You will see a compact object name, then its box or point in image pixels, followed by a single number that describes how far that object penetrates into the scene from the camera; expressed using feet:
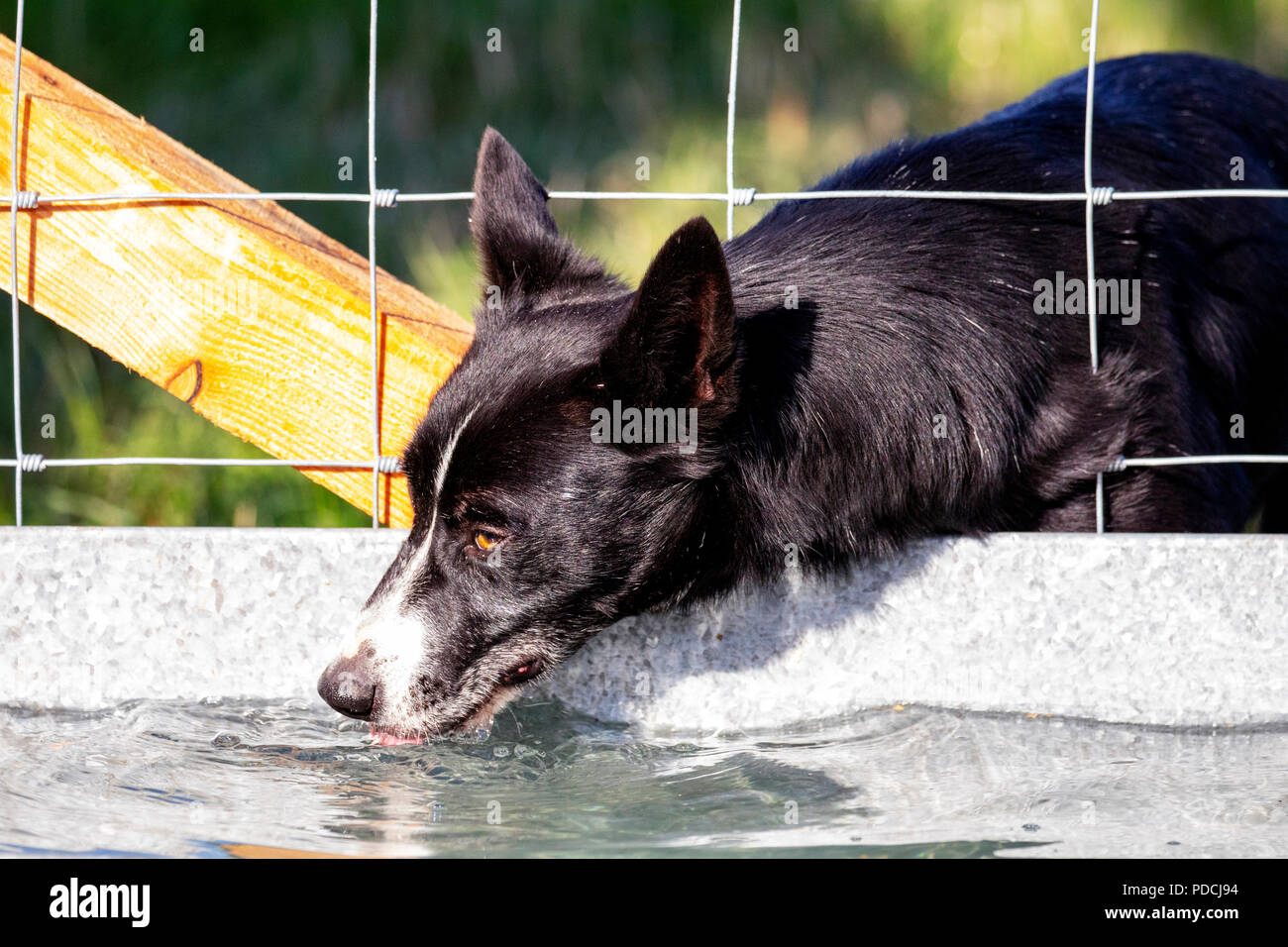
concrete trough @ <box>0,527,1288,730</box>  8.50
